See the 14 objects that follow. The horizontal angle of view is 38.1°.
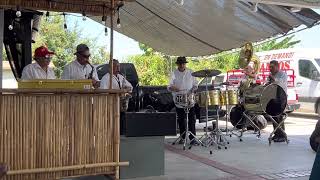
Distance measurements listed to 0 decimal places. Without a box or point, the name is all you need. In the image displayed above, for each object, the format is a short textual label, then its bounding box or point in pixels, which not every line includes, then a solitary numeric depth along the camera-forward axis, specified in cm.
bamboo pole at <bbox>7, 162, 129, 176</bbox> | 453
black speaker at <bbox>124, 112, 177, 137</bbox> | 570
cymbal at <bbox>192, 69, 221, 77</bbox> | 809
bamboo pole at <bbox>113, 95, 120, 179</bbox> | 503
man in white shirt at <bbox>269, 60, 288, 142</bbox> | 899
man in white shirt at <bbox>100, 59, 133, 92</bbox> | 695
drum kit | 823
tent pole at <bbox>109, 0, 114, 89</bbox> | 514
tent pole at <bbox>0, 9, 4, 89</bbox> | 733
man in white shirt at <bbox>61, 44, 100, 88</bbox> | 623
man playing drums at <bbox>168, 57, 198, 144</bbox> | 855
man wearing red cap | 580
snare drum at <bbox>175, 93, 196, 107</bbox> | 820
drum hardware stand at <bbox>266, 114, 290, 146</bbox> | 902
